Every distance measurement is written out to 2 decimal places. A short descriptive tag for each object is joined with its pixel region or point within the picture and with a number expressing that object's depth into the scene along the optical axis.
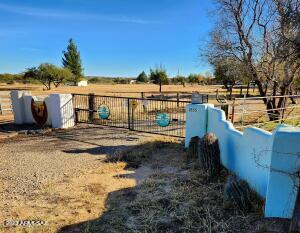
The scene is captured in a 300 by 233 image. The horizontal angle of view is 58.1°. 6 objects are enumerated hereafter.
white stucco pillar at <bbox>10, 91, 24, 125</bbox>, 12.27
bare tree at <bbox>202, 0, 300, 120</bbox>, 12.67
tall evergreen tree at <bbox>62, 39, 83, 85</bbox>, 69.44
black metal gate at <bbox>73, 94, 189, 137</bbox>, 10.71
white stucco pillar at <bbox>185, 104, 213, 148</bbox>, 7.49
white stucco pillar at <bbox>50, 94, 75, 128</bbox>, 11.38
